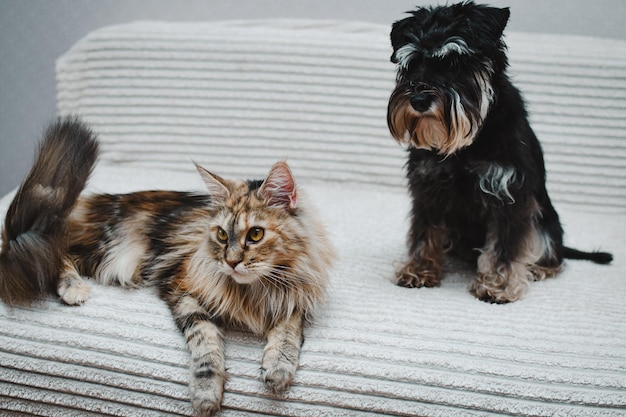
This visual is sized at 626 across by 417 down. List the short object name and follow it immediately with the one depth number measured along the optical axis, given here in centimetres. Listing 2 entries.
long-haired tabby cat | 125
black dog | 145
